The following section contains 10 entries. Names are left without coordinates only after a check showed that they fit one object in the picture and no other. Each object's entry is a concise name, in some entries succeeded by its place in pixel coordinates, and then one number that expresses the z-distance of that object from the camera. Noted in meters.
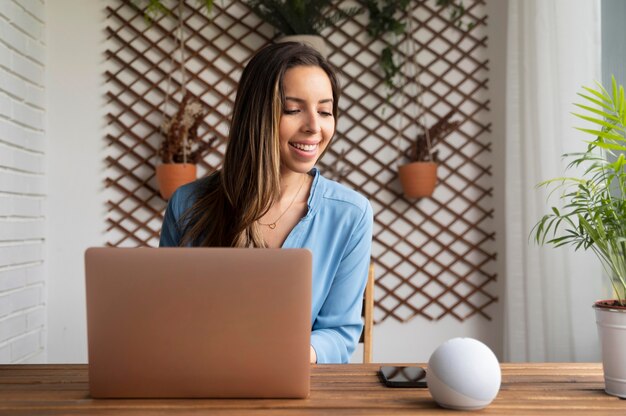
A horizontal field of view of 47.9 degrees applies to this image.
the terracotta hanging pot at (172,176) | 2.87
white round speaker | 0.84
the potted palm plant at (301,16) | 2.83
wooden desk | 0.84
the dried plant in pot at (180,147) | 2.88
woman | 1.34
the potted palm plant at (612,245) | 0.94
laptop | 0.83
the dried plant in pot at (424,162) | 2.91
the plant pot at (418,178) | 2.90
